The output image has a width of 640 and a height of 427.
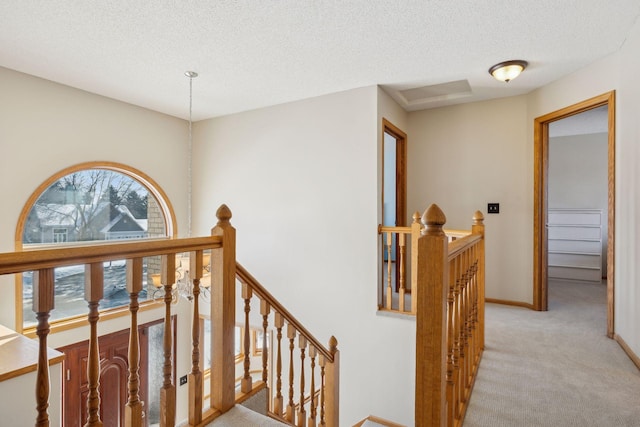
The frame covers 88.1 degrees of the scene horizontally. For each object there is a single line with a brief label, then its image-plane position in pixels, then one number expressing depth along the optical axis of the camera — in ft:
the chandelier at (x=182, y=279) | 9.24
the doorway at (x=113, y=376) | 11.29
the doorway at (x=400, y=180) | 13.65
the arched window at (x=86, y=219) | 10.89
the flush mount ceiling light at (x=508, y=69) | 9.26
